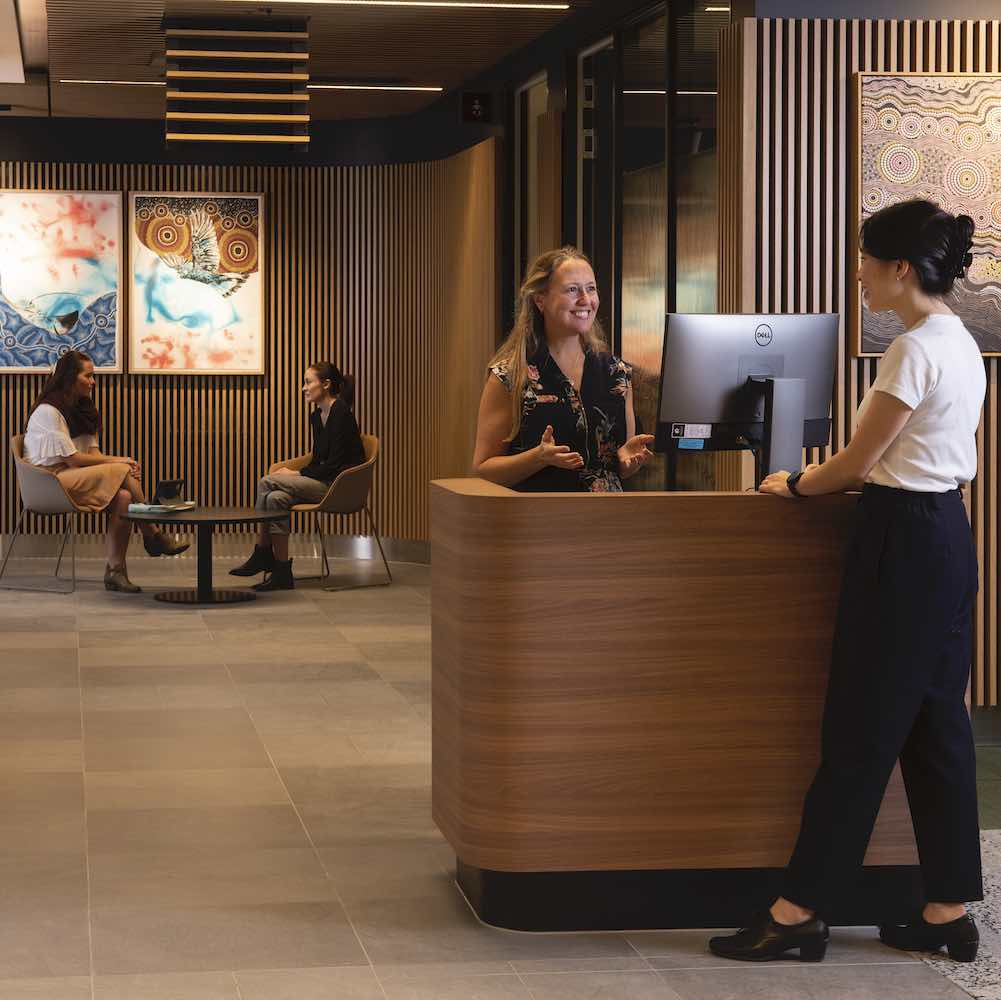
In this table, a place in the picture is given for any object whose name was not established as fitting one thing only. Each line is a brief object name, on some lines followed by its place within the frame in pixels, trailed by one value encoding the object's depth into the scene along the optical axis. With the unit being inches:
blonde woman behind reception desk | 194.5
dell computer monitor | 179.9
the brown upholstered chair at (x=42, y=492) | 442.6
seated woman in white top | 444.1
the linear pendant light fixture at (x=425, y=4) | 359.9
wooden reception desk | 162.7
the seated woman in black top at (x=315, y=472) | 457.4
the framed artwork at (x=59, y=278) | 523.8
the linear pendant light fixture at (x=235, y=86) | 362.0
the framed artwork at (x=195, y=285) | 529.3
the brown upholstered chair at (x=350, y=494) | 452.5
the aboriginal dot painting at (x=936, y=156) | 261.3
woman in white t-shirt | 154.5
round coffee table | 418.0
